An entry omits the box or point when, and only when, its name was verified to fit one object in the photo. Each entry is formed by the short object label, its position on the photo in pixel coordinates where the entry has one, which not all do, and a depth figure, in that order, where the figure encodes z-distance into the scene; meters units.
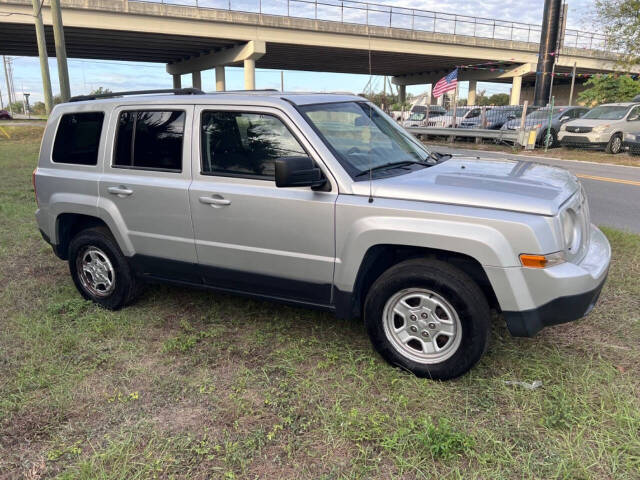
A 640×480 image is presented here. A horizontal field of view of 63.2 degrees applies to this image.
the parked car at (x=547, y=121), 18.98
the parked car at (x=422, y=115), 27.27
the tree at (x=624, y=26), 23.76
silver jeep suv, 3.07
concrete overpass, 29.94
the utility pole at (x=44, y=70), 18.38
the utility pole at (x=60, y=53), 14.82
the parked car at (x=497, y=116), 22.35
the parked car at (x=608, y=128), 16.80
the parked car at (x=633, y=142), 15.57
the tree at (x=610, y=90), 30.91
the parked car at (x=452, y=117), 25.46
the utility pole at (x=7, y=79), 75.75
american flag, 20.34
